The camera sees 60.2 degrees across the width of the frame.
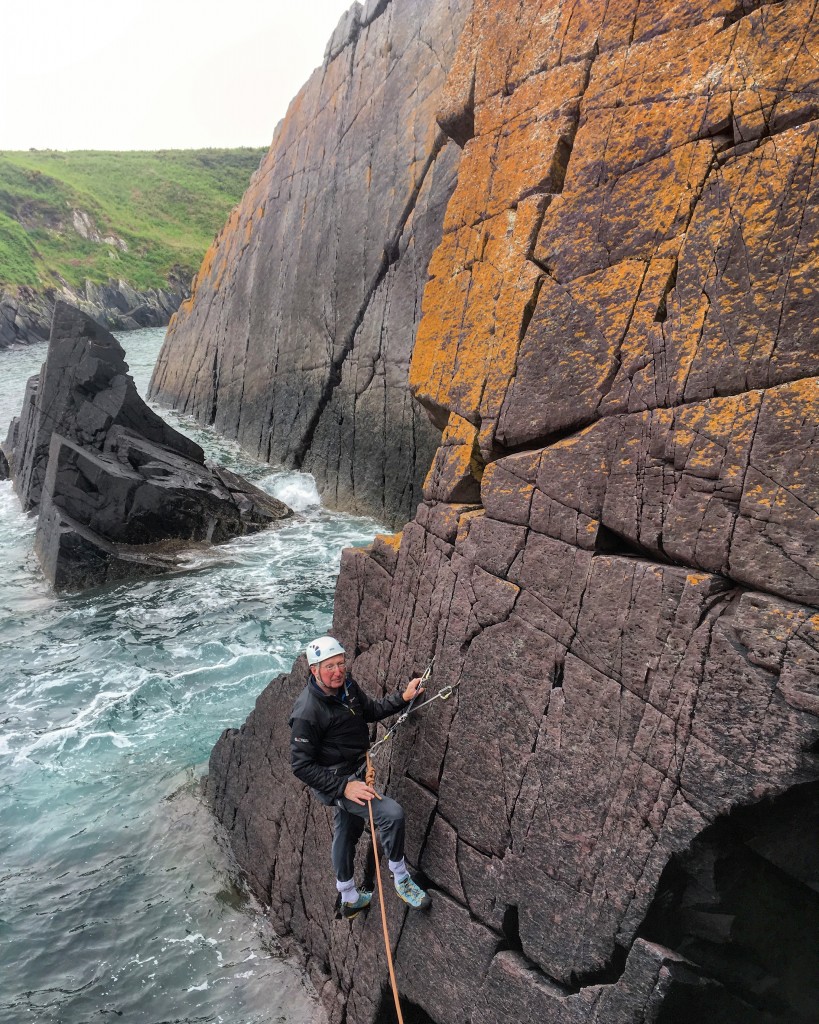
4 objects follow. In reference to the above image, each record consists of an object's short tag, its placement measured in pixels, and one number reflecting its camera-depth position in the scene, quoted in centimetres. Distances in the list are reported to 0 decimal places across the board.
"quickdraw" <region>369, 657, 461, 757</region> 668
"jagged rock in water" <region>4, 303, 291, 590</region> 1788
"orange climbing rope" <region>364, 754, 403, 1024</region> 582
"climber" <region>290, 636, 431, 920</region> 636
